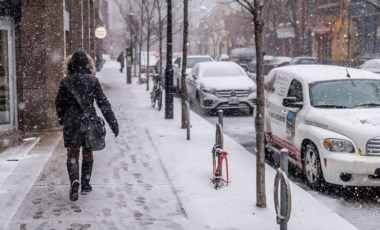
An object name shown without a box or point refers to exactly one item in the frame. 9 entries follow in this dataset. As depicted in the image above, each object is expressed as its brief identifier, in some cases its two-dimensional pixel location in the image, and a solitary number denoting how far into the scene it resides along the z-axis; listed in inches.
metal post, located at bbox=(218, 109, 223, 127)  354.8
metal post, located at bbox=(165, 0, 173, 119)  579.9
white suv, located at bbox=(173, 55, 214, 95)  976.3
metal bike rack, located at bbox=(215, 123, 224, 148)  332.5
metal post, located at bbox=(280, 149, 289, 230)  240.4
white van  304.8
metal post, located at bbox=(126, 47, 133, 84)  1194.6
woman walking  283.7
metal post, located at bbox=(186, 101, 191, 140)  465.4
